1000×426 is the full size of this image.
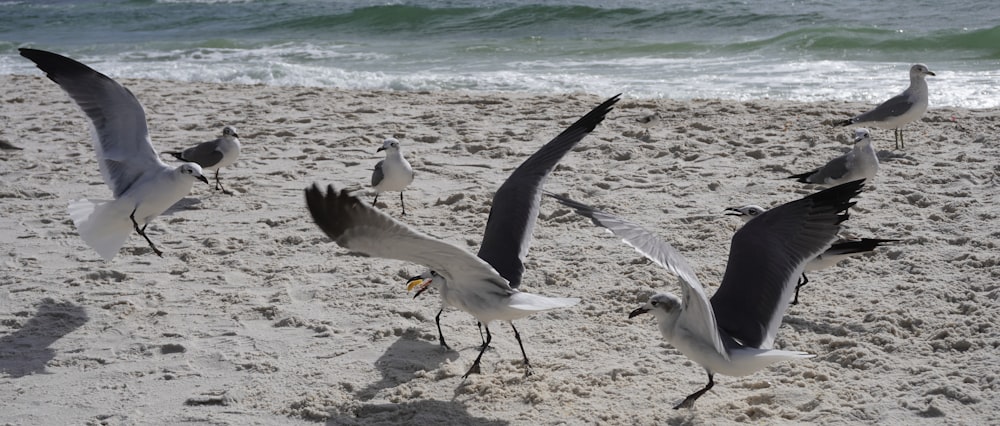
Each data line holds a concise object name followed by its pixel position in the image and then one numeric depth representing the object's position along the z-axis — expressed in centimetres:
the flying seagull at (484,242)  334
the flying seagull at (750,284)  355
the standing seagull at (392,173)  635
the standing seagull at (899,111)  751
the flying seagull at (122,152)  527
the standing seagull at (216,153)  693
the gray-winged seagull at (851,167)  632
